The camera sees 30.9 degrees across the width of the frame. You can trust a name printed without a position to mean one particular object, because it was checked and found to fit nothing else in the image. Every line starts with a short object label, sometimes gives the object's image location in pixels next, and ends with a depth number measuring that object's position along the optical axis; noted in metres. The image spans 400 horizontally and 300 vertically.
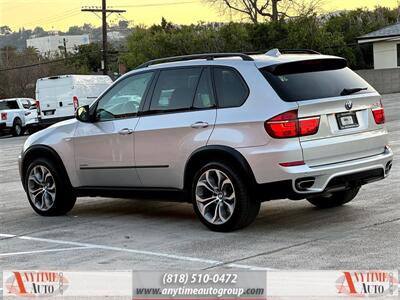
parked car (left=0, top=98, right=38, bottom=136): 33.24
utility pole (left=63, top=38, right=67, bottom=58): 73.05
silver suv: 7.12
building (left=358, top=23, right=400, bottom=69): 46.03
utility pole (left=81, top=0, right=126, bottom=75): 47.41
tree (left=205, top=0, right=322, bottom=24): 58.97
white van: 28.42
